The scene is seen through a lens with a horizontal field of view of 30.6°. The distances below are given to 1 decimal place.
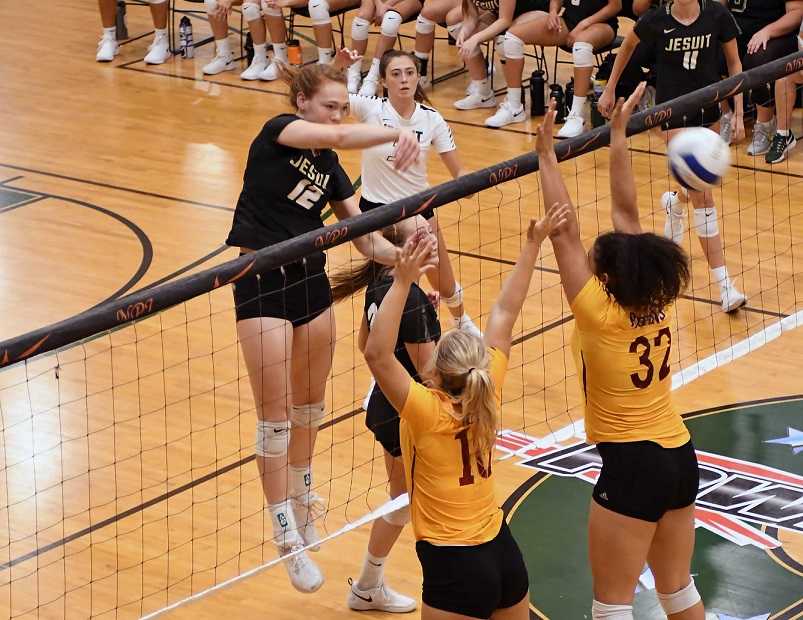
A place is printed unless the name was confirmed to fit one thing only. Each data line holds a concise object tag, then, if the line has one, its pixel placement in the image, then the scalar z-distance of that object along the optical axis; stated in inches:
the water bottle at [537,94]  540.1
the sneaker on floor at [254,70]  599.2
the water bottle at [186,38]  629.9
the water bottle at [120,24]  659.8
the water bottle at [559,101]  528.1
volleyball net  253.1
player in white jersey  339.6
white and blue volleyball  247.0
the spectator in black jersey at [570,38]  516.1
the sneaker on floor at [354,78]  571.3
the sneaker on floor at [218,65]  610.2
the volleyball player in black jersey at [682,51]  400.5
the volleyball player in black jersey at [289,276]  232.2
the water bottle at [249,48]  622.8
